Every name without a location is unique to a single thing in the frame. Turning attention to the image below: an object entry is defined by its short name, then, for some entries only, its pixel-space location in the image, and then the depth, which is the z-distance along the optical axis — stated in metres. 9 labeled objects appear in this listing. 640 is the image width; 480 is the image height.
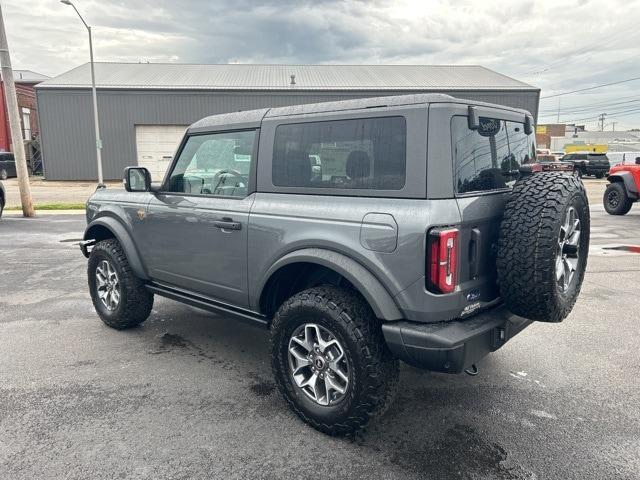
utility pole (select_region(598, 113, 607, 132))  102.96
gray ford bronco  2.49
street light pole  19.55
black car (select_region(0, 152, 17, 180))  26.19
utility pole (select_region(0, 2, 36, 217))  12.12
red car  12.09
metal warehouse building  26.02
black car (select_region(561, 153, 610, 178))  29.64
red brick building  34.03
